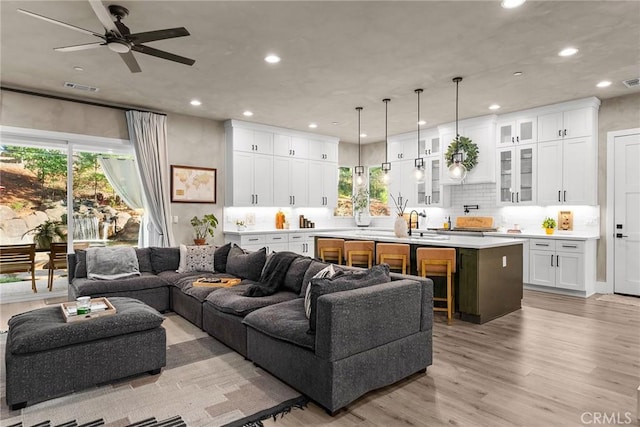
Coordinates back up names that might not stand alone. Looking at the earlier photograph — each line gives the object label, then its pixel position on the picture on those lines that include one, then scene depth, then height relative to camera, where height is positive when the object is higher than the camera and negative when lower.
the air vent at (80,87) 5.24 +1.75
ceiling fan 2.92 +1.43
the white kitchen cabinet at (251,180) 7.27 +0.63
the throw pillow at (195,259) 5.32 -0.67
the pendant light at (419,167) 5.52 +0.66
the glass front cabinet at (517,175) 6.56 +0.65
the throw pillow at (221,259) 5.36 -0.67
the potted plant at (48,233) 5.71 -0.33
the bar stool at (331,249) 5.86 -0.58
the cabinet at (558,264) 5.75 -0.81
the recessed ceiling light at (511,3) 3.10 +1.71
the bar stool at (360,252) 5.43 -0.57
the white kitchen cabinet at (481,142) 6.99 +1.30
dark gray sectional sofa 2.46 -0.88
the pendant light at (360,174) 5.84 +0.58
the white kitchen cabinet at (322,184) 8.54 +0.64
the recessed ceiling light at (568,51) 4.06 +1.73
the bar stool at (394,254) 4.90 -0.55
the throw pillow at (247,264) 4.63 -0.66
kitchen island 4.42 -0.76
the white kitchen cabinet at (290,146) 7.94 +1.40
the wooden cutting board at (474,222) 7.29 -0.19
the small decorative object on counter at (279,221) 8.17 -0.20
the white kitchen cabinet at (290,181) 7.92 +0.65
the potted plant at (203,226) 6.84 -0.27
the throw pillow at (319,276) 2.86 -0.54
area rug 2.41 -1.29
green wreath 7.18 +1.15
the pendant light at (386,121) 5.71 +1.72
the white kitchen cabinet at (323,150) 8.55 +1.41
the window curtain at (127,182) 6.31 +0.50
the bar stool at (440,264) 4.46 -0.63
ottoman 2.53 -1.00
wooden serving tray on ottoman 2.95 -0.81
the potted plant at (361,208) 9.78 +0.10
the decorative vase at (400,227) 5.61 -0.23
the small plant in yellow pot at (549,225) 6.33 -0.21
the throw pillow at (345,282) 2.61 -0.52
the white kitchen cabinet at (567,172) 5.95 +0.65
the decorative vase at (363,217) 9.82 -0.13
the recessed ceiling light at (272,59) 4.26 +1.74
